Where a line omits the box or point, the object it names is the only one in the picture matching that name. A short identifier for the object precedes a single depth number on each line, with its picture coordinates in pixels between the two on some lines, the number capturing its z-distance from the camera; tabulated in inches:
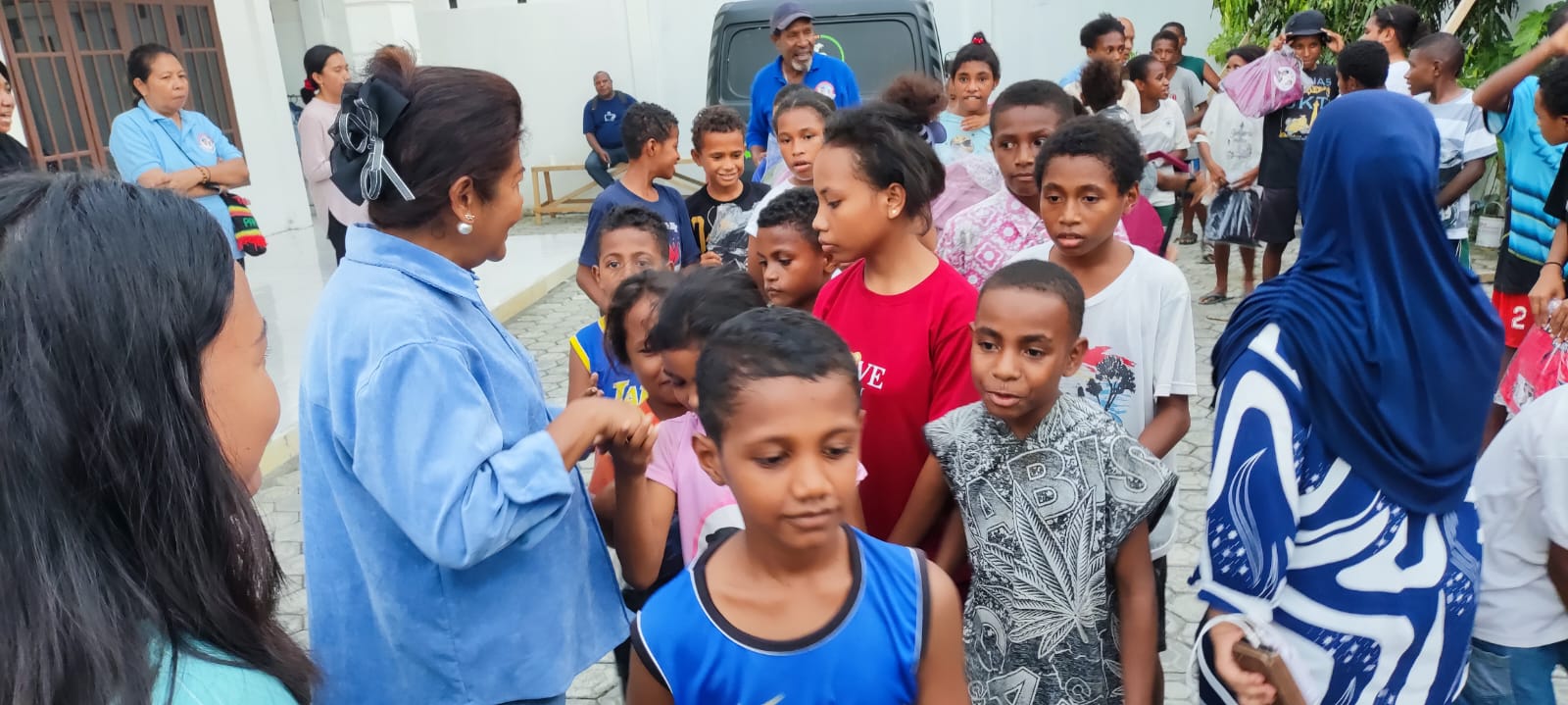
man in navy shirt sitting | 466.0
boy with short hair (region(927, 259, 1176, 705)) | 69.2
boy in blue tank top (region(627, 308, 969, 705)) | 52.8
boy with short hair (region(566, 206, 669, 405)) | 106.4
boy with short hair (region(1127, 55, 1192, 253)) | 236.1
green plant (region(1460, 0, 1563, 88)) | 296.8
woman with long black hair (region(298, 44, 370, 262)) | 235.1
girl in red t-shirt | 79.4
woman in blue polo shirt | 196.5
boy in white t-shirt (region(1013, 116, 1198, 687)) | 84.4
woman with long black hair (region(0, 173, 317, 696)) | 34.9
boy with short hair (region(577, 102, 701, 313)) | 161.8
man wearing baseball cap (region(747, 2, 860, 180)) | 207.6
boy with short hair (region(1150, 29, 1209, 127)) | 329.7
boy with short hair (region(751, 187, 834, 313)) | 104.0
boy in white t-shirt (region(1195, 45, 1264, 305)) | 255.6
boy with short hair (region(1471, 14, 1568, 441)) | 147.6
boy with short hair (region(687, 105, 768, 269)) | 163.9
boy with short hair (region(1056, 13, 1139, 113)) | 265.9
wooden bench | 473.7
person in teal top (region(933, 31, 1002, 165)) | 178.7
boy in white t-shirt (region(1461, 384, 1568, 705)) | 70.1
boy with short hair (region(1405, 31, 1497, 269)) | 196.4
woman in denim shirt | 53.6
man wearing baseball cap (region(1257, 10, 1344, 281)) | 239.5
